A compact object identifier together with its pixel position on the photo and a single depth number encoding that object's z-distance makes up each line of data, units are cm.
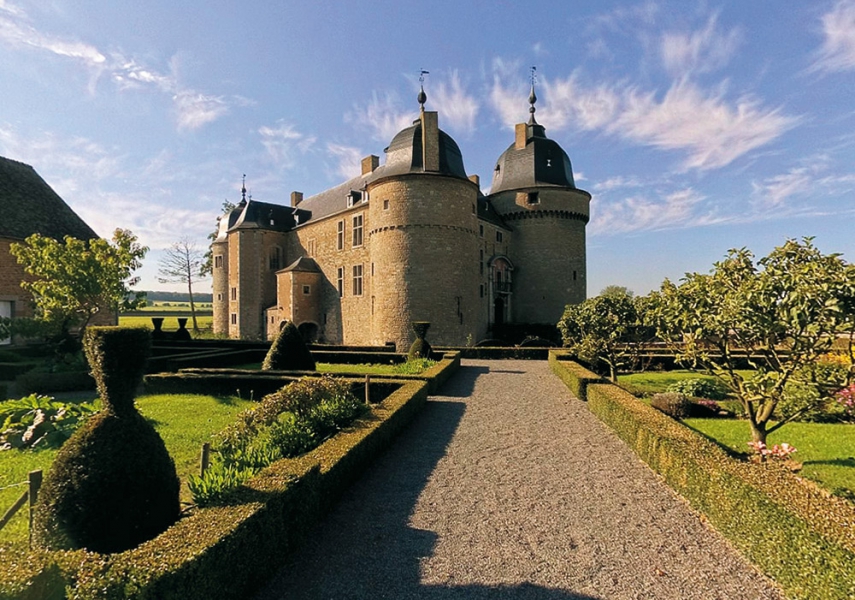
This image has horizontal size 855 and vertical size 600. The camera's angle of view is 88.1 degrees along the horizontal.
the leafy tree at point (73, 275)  1541
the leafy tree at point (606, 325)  1316
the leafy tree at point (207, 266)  4741
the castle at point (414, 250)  2355
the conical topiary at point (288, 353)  1330
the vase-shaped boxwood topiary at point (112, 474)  330
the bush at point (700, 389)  1127
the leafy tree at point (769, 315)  532
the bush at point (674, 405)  936
